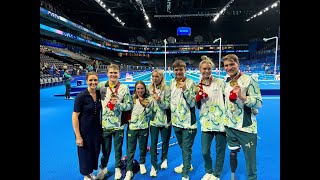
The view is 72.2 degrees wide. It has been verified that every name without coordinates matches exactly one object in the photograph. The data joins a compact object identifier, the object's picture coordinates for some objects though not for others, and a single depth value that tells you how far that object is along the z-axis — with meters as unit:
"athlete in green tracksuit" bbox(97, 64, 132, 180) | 2.83
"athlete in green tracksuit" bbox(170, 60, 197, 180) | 2.77
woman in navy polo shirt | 2.60
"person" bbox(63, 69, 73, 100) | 9.09
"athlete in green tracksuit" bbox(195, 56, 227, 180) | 2.64
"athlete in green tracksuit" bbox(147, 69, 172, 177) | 3.01
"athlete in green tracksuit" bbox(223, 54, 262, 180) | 2.24
